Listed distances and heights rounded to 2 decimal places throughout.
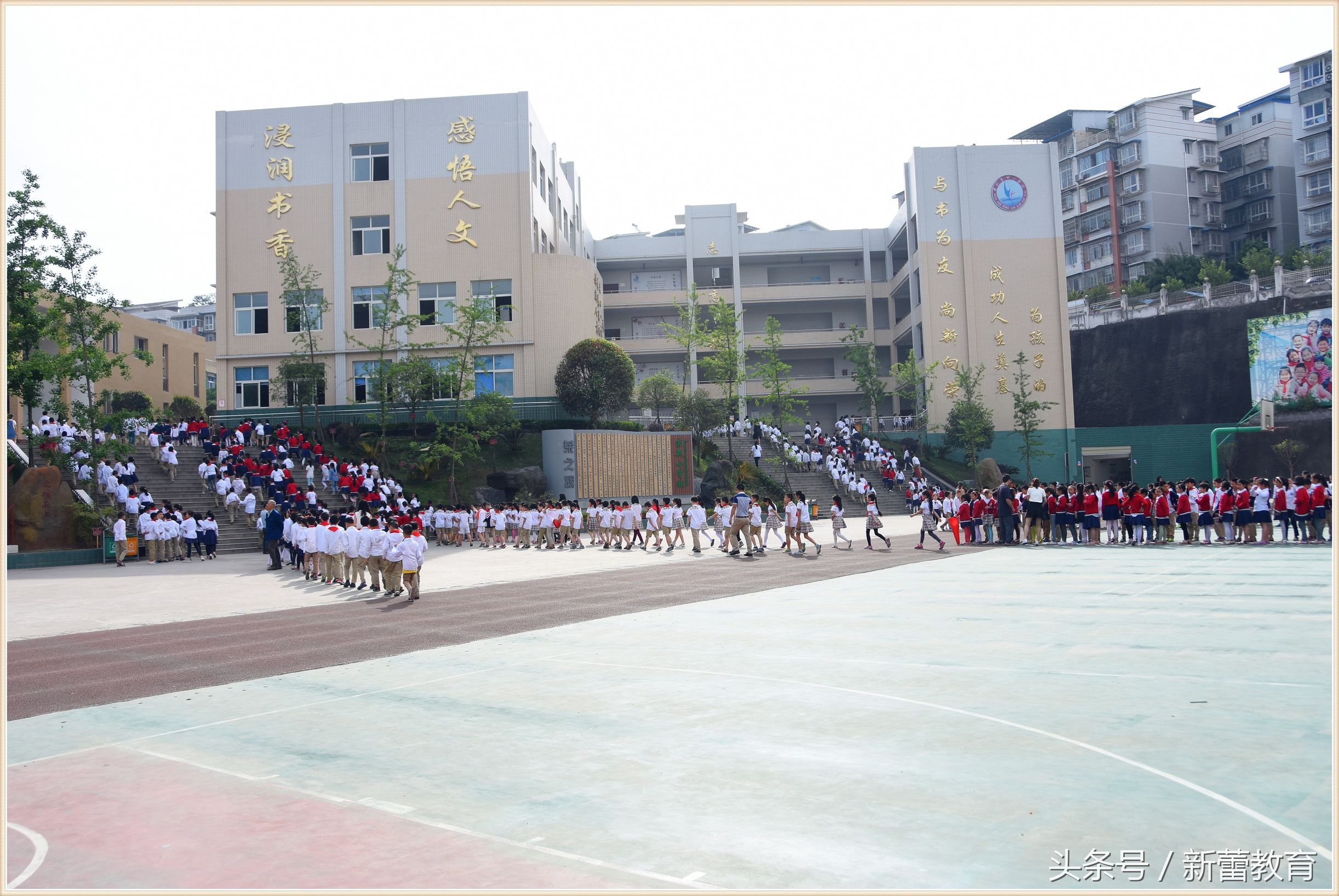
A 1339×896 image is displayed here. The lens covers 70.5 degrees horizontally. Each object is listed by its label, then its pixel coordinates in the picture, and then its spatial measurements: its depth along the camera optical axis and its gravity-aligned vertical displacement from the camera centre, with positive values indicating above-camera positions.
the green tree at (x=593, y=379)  37.72 +3.92
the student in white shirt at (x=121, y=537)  23.17 -1.03
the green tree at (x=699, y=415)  40.09 +2.43
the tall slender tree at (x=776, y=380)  40.69 +4.00
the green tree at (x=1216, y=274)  52.16 +9.83
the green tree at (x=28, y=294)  24.28 +5.45
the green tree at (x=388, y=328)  35.97 +6.39
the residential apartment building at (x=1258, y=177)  62.34 +18.23
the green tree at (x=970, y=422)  47.81 +2.02
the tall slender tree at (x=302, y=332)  38.03 +6.53
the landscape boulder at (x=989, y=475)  43.91 -0.64
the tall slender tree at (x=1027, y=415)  48.19 +2.35
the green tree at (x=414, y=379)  35.62 +3.98
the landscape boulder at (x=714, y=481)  36.16 -0.36
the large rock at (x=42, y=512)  23.95 -0.35
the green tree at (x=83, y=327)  24.98 +4.62
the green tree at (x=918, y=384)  48.25 +4.21
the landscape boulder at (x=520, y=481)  33.06 -0.05
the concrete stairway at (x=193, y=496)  26.78 -0.12
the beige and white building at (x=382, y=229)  40.50 +10.99
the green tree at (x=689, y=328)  42.69 +6.89
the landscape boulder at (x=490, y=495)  32.78 -0.50
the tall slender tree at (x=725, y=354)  40.75 +5.11
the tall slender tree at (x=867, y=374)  49.62 +4.88
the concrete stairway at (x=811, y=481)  37.91 -0.53
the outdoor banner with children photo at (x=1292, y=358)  43.53 +4.33
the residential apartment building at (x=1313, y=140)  57.38 +18.95
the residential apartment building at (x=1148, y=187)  63.75 +18.31
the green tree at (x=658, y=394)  42.34 +3.62
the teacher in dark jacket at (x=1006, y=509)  23.42 -1.20
